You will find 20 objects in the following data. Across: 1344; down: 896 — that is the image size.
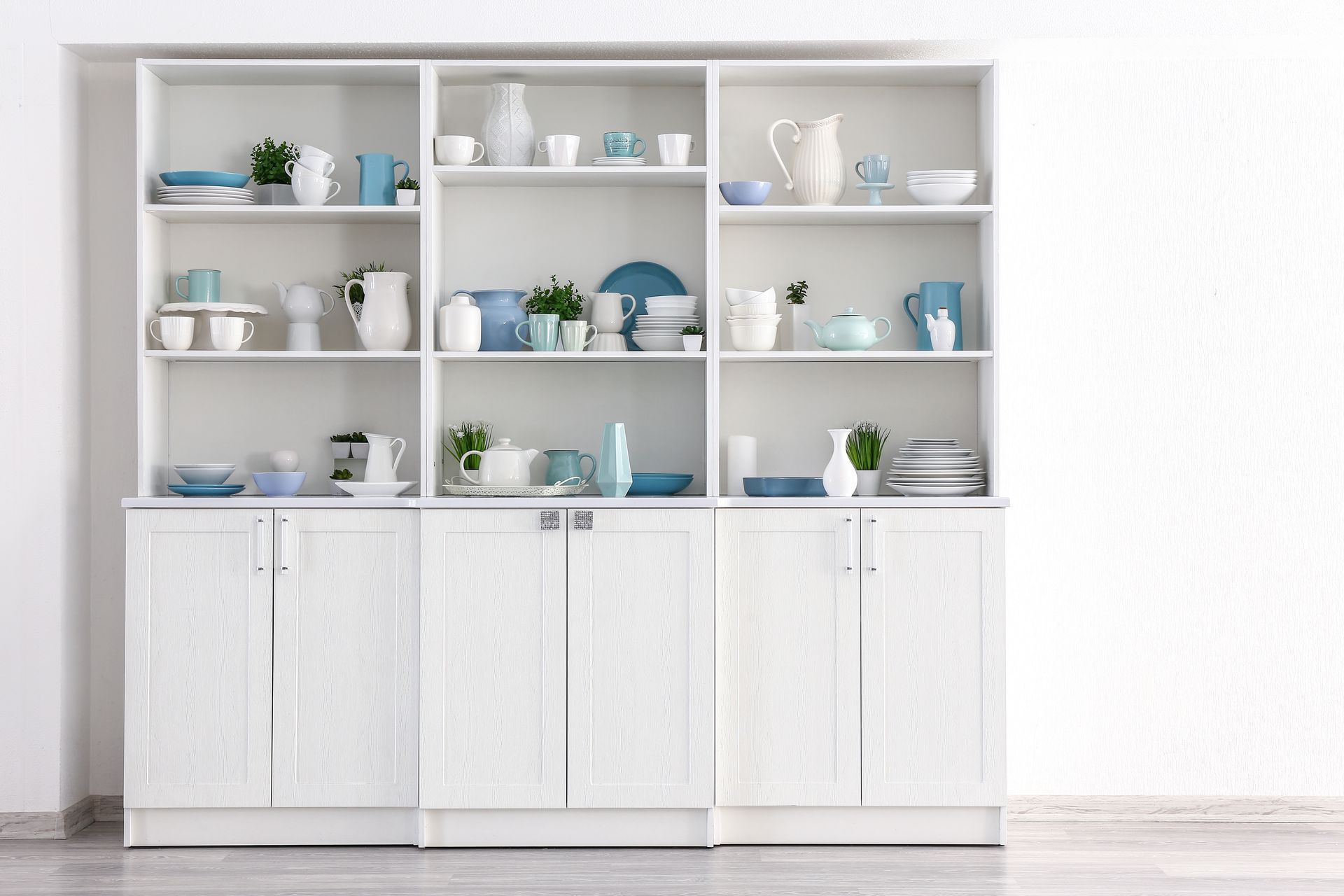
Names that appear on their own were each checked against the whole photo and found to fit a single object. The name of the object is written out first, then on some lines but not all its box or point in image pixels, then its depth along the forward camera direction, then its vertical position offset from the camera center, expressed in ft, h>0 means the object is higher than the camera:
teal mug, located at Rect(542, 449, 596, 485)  10.96 -0.09
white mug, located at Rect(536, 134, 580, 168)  10.59 +3.06
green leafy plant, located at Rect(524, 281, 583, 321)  10.82 +1.56
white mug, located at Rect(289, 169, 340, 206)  10.61 +2.67
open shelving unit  11.41 +2.13
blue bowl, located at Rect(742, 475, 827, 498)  10.59 -0.29
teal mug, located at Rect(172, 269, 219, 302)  10.86 +1.73
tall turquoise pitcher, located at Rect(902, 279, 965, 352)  11.05 +1.65
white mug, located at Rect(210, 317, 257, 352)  10.57 +1.21
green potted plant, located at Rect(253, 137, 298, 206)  10.87 +2.88
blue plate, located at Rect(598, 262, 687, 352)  11.41 +1.87
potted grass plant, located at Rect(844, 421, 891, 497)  10.94 +0.00
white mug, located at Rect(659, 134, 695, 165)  10.61 +3.07
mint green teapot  10.58 +1.23
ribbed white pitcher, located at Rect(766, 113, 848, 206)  10.81 +2.98
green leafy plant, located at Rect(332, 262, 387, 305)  11.21 +1.88
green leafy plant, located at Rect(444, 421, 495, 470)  11.00 +0.18
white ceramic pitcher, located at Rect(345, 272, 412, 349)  10.74 +1.43
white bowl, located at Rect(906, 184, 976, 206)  10.58 +2.62
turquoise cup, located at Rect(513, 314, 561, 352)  10.57 +1.24
